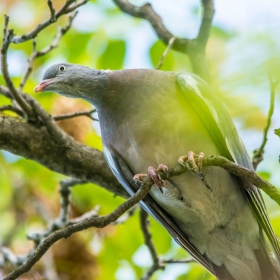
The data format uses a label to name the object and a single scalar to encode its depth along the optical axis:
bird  7.58
